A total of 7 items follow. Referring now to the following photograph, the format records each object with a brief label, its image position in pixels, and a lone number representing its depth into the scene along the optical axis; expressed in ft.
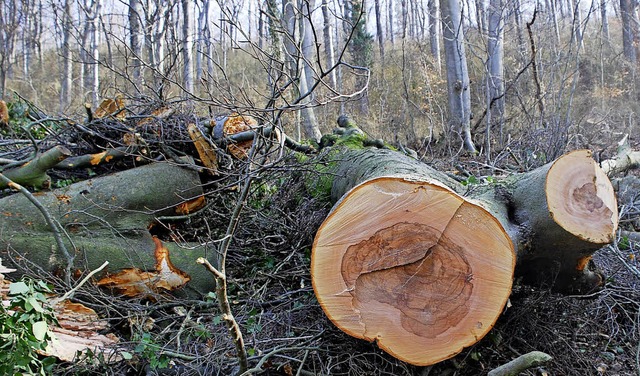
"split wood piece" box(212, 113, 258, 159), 12.88
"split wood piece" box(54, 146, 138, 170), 12.21
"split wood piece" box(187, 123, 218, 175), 12.39
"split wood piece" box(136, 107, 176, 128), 12.62
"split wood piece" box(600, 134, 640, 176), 15.58
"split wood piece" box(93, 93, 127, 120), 13.07
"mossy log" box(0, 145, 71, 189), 10.99
